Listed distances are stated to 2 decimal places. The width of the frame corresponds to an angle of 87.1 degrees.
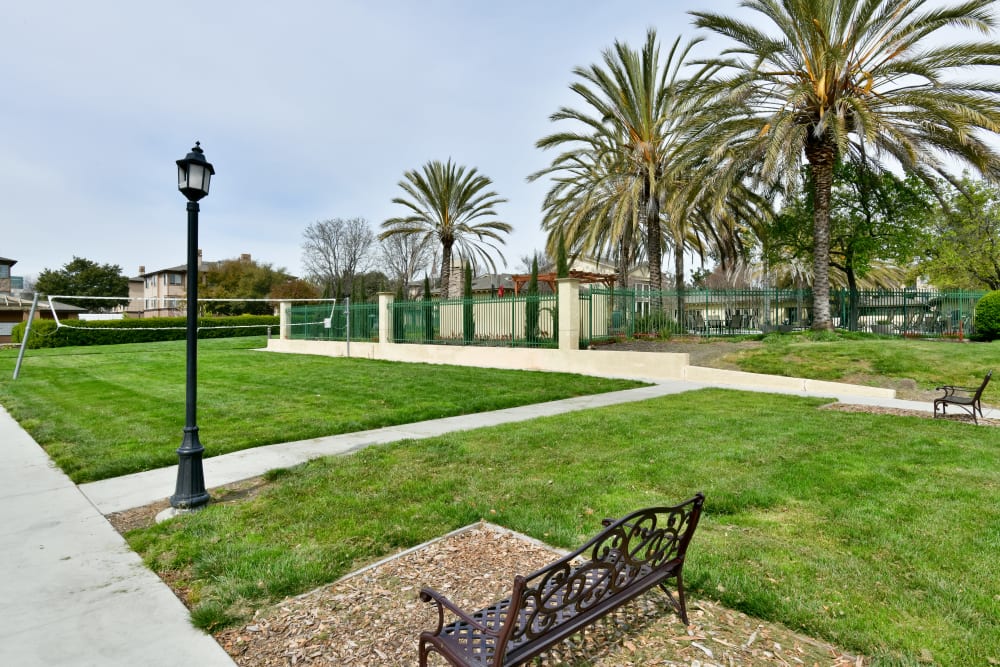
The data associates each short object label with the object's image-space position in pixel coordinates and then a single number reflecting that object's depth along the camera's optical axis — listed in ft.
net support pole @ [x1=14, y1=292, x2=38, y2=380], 47.78
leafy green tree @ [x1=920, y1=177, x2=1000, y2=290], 83.25
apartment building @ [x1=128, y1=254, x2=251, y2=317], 241.14
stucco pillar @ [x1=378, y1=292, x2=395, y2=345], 69.31
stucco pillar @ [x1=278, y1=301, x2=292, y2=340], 86.02
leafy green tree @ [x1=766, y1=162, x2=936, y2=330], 66.85
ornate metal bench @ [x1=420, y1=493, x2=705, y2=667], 6.80
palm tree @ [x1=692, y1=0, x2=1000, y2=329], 46.47
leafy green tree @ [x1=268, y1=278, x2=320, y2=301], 170.19
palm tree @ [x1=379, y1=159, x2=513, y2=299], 86.17
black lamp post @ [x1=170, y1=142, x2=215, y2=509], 14.94
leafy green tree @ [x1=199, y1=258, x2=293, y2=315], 172.76
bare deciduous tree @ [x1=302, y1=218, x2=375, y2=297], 171.53
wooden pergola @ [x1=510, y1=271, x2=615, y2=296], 77.42
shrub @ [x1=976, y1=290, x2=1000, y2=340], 59.93
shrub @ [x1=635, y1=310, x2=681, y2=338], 59.62
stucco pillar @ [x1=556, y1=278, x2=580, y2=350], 51.65
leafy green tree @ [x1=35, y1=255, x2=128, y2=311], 199.31
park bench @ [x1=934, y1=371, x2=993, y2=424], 26.86
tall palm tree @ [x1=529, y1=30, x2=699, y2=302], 60.54
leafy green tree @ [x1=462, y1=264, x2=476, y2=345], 61.21
